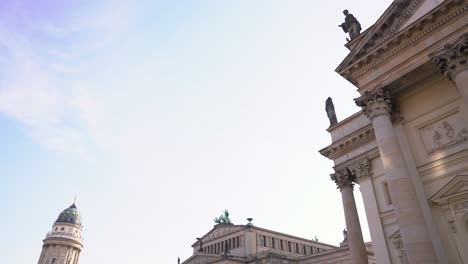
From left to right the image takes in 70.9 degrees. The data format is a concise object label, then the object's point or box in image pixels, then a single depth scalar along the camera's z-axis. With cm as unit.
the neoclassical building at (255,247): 5703
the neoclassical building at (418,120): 1418
